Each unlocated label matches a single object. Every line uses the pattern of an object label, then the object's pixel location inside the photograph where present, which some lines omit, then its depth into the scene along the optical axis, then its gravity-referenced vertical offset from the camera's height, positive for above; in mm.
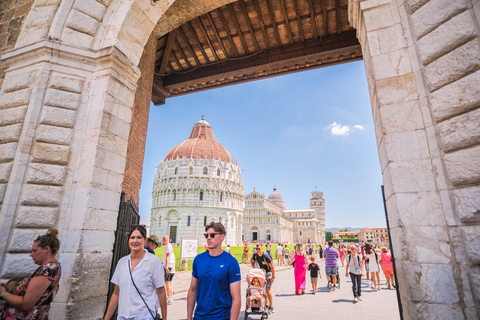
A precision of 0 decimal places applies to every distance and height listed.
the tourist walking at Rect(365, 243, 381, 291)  9398 -903
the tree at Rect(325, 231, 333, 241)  119312 +1230
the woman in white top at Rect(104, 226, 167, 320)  2471 -465
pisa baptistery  53906 +9307
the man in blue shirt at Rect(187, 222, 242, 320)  2506 -468
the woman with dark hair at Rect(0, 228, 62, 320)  2168 -461
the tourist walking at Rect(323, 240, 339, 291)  9180 -969
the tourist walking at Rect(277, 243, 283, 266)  20106 -1268
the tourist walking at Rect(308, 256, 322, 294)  8719 -1190
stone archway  2535 +1289
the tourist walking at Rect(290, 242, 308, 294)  8156 -896
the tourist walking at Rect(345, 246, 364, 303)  7537 -977
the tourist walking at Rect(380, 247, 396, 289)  9498 -1038
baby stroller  5379 -1059
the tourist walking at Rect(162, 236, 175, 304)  7031 -754
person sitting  5367 -1161
